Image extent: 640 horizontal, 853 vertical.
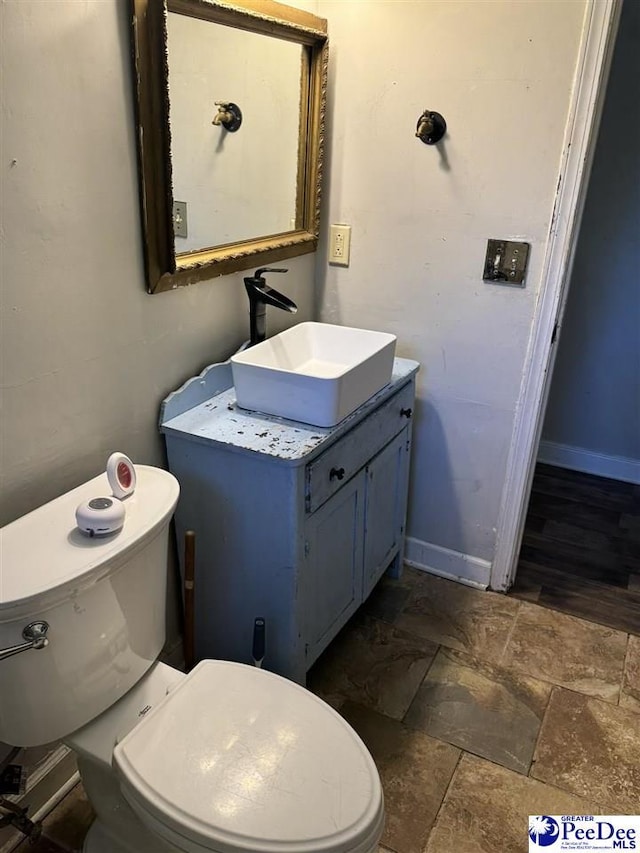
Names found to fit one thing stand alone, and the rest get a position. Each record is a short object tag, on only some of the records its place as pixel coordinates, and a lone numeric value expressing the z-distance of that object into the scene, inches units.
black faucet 65.2
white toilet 40.1
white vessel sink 59.0
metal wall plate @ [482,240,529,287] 70.5
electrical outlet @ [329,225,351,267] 79.0
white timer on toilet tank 44.5
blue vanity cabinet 57.4
